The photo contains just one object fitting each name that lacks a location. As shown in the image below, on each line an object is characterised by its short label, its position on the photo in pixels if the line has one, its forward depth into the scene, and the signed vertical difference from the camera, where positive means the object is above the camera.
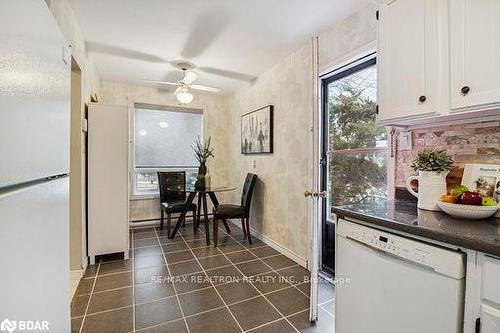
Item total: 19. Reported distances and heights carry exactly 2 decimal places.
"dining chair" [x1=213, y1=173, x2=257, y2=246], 3.24 -0.61
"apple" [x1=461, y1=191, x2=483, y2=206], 1.15 -0.16
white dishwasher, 0.91 -0.51
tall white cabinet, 2.64 -0.17
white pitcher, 1.35 -0.13
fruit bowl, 1.11 -0.21
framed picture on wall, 3.29 +0.47
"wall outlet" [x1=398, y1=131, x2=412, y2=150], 1.69 +0.16
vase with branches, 3.57 -0.13
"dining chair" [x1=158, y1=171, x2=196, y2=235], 3.65 -0.49
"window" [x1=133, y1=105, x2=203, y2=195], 4.26 +0.38
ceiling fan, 2.98 +0.94
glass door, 2.10 +0.18
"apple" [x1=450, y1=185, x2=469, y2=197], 1.23 -0.13
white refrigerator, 0.52 -0.01
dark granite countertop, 0.86 -0.26
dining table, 3.38 -0.53
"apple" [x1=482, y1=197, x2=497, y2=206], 1.15 -0.17
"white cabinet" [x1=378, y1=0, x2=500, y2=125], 1.10 +0.53
